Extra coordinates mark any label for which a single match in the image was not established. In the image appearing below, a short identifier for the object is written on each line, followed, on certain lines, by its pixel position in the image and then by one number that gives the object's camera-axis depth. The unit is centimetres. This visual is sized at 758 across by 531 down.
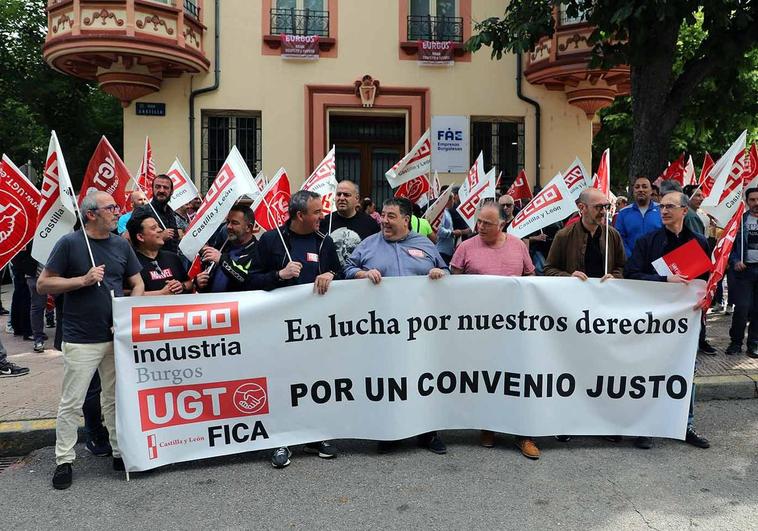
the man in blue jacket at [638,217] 695
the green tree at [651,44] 778
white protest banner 459
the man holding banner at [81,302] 423
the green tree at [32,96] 2145
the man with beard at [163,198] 696
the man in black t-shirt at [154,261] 476
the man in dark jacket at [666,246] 494
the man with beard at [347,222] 558
